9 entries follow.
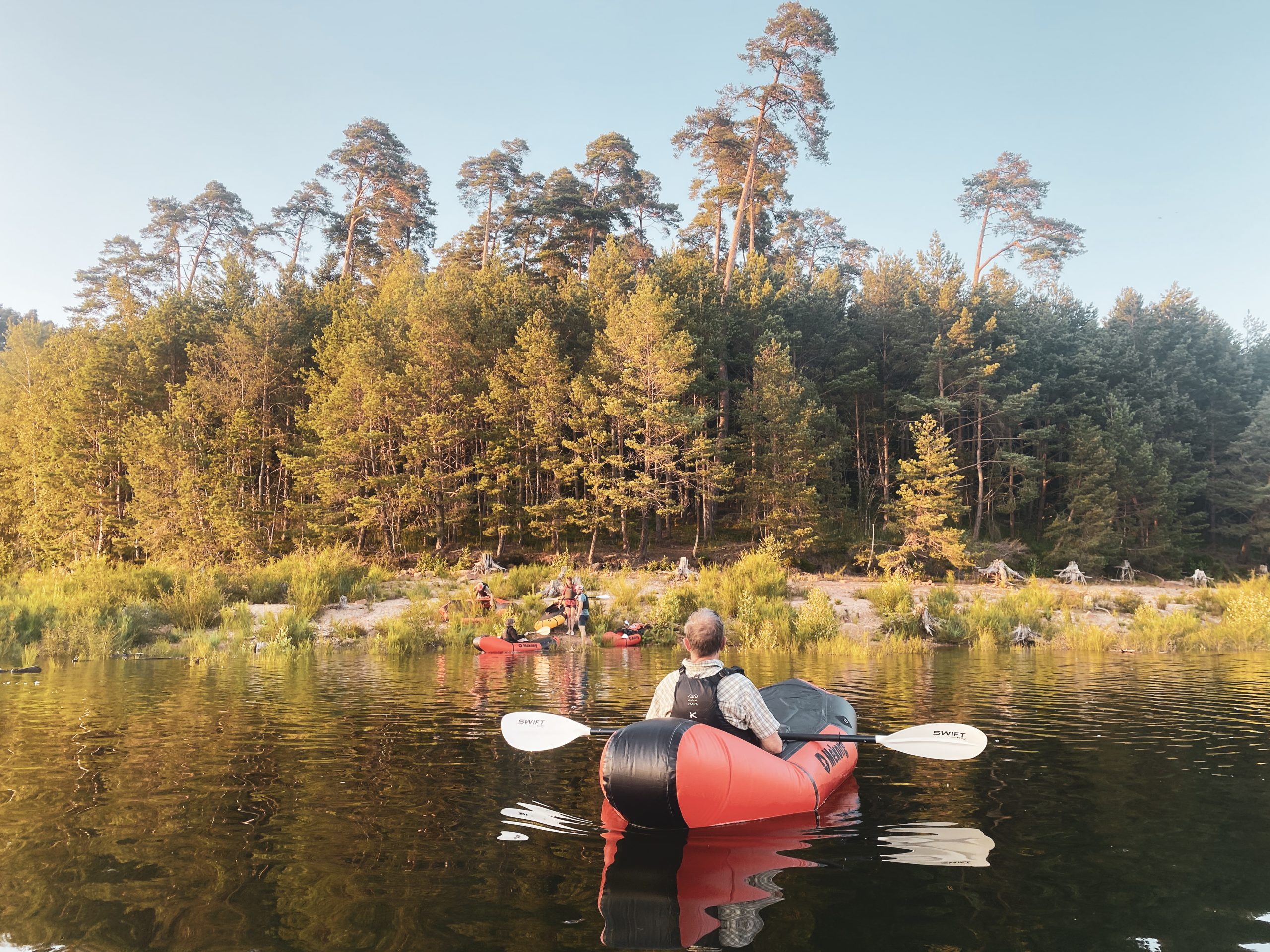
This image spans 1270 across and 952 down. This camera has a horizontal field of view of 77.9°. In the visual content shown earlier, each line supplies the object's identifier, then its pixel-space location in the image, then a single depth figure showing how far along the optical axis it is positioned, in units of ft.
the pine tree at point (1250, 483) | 123.34
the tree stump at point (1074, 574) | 89.86
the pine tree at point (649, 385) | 89.81
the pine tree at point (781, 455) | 91.86
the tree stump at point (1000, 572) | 81.94
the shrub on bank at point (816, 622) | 52.70
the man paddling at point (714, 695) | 16.12
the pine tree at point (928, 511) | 86.84
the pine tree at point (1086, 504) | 101.81
